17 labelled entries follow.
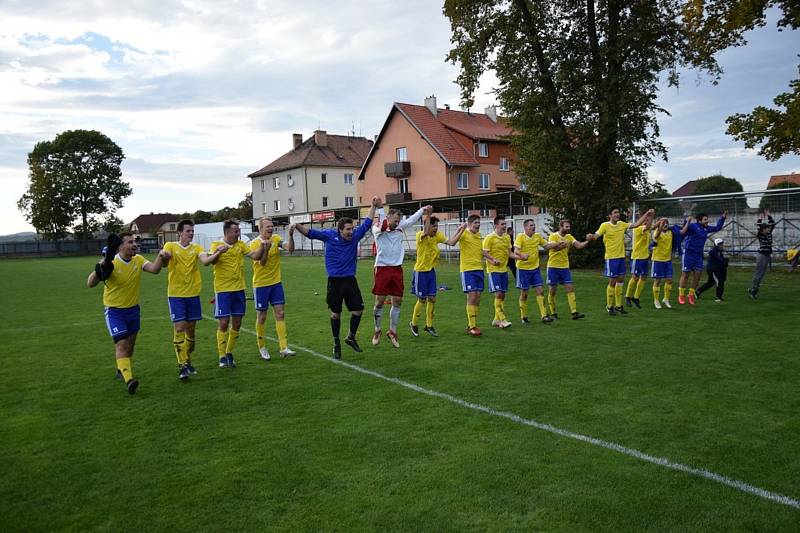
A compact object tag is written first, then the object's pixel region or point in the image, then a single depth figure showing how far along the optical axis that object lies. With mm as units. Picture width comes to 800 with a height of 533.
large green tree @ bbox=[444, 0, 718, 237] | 23297
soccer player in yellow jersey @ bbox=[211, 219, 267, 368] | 8883
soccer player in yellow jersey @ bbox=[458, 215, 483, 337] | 11062
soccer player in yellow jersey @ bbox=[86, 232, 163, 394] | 7652
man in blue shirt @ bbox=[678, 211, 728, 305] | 14258
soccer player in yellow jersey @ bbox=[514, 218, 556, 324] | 12359
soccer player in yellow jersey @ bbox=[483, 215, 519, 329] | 11773
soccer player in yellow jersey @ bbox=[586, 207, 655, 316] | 13023
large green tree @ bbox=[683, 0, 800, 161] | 17328
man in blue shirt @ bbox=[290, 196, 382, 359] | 9391
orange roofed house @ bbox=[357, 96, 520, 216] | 50031
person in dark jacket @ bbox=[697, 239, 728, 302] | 14680
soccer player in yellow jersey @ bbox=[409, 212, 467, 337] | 10805
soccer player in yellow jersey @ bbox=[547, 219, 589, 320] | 12516
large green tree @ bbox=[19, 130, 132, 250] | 75125
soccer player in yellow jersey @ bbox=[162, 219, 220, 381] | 8312
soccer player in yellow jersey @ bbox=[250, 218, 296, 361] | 9477
